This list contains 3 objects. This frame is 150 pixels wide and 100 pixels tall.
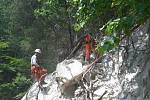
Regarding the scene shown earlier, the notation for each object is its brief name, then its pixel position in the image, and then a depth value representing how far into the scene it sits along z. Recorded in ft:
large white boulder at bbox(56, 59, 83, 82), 46.11
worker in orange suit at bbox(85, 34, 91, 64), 47.67
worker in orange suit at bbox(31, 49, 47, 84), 50.37
